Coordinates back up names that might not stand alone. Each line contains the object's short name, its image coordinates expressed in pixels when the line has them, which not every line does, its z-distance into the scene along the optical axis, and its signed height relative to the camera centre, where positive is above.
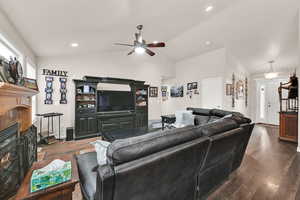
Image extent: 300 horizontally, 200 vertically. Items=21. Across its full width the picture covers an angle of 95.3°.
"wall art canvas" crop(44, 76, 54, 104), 4.17 +0.29
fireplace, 1.32 -0.51
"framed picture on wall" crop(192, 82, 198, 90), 6.05 +0.64
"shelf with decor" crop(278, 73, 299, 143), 3.93 -0.61
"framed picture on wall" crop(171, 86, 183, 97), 6.76 +0.42
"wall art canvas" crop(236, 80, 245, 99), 5.94 +0.48
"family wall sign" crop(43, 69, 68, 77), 4.14 +0.81
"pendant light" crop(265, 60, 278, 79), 5.28 +0.99
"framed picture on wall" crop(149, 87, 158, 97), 6.35 +0.36
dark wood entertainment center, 4.31 -0.53
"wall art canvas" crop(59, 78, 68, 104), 4.39 +0.28
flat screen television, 4.78 -0.08
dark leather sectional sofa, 0.97 -0.57
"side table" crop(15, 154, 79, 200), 1.24 -0.88
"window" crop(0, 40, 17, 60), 2.37 +0.88
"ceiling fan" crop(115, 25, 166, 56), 3.07 +1.27
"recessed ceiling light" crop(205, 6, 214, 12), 3.20 +2.17
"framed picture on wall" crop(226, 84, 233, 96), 5.28 +0.39
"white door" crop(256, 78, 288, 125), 6.36 -0.05
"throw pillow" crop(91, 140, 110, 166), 1.27 -0.50
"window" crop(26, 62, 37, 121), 3.63 +0.67
